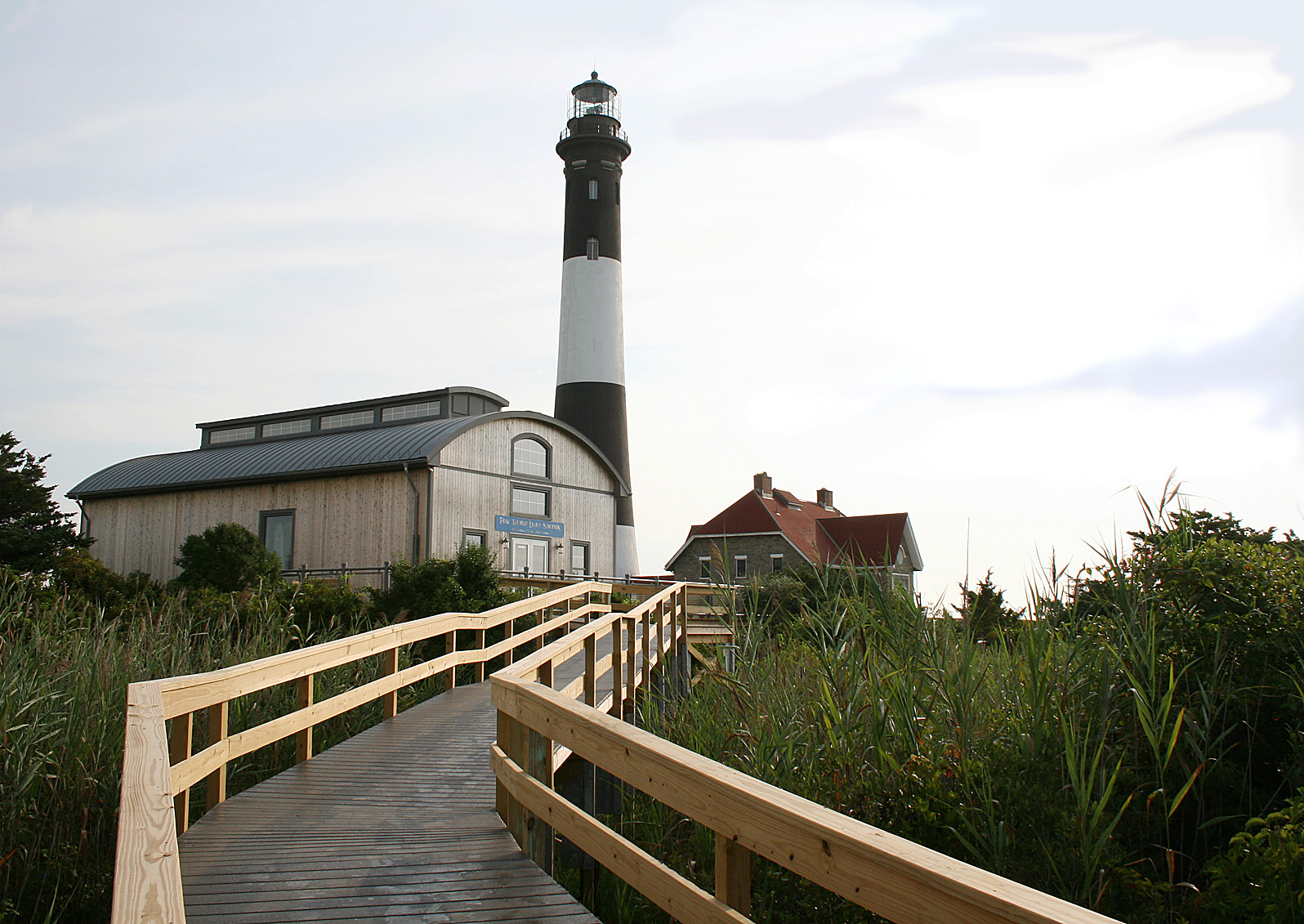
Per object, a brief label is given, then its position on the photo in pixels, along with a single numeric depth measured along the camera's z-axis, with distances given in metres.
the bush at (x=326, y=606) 15.12
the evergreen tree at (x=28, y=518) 19.70
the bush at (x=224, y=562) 20.11
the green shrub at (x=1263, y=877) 4.13
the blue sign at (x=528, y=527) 24.17
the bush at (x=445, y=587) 17.11
